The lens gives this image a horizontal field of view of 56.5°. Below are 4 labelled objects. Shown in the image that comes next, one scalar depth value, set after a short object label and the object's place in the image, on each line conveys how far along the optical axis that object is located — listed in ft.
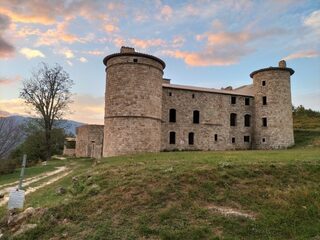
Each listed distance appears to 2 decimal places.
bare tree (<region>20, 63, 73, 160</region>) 102.89
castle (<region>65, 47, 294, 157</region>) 73.56
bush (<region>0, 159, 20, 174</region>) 75.22
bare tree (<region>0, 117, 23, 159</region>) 72.27
